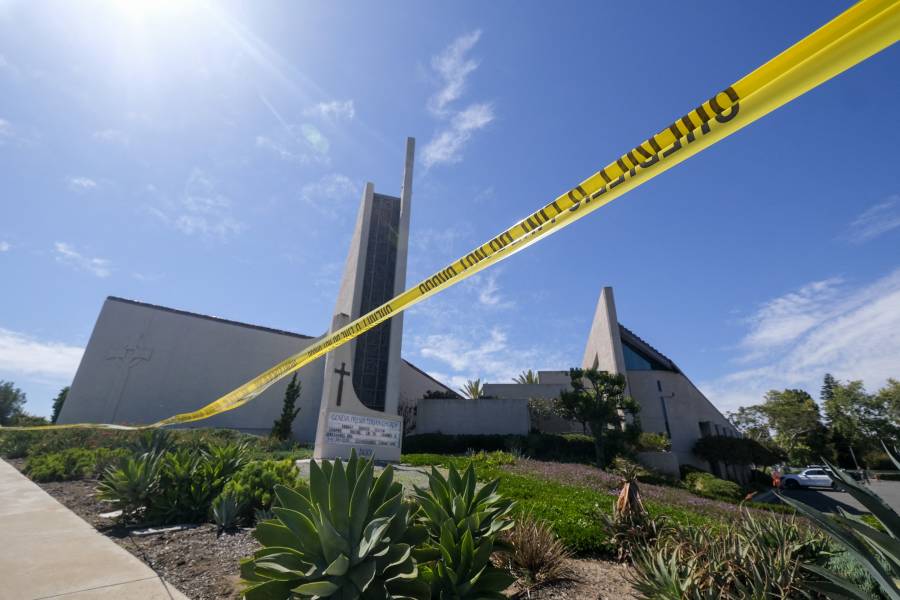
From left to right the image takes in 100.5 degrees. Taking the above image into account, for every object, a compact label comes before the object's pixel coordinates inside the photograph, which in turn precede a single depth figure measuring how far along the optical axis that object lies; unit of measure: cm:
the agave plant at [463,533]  251
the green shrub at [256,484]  495
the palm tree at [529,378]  2835
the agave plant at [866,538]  183
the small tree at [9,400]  3250
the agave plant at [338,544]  219
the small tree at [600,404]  1738
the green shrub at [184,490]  497
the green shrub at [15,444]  1228
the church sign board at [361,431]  1234
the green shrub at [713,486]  1586
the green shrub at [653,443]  1872
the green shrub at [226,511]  454
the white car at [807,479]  2444
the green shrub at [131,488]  486
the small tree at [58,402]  3020
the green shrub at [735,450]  2191
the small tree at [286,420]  2011
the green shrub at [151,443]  693
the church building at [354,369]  2019
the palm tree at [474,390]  2650
